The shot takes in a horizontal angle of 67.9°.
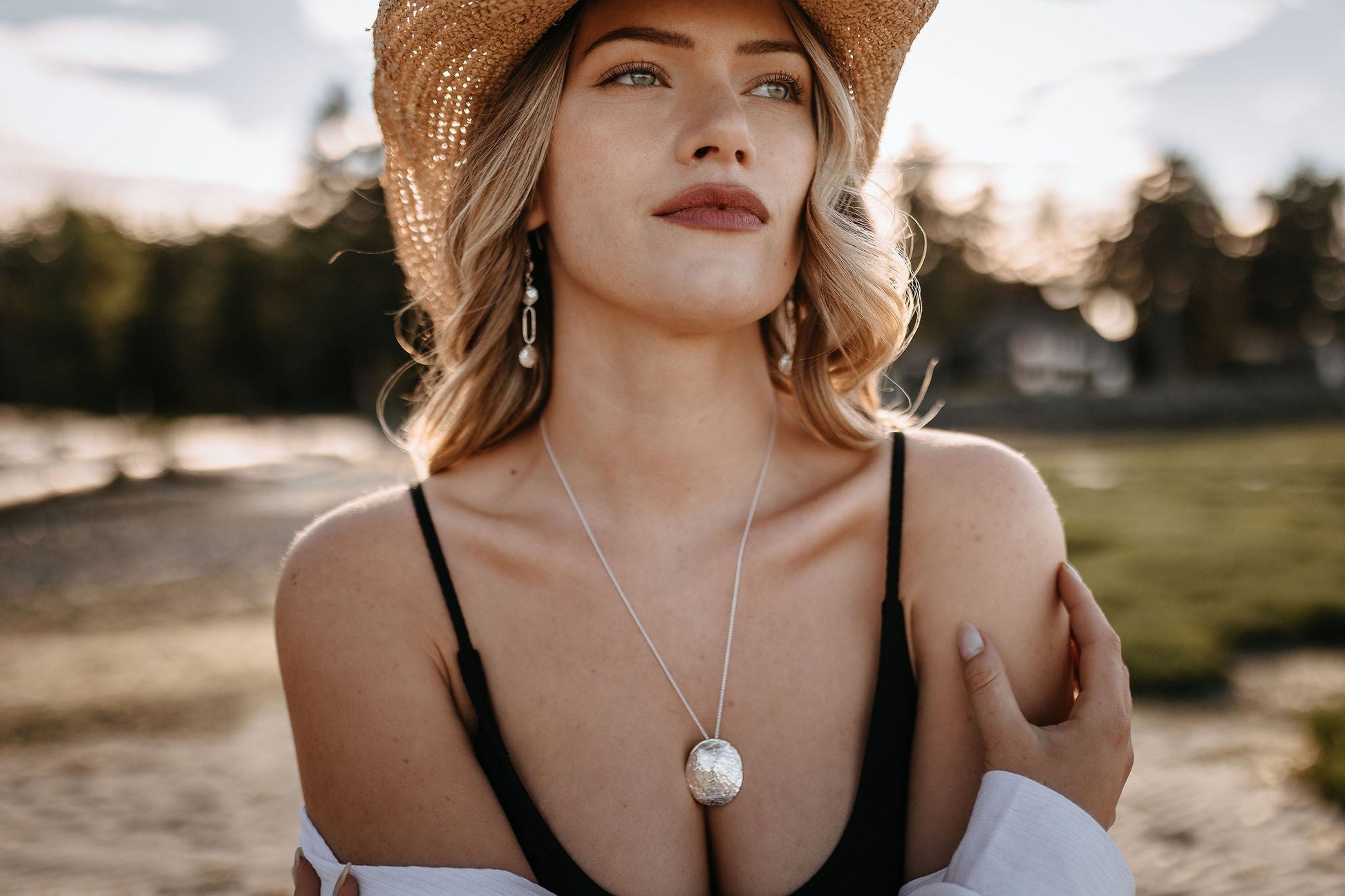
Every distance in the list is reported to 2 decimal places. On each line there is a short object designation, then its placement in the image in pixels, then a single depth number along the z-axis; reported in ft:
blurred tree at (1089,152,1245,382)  157.48
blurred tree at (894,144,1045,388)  155.84
